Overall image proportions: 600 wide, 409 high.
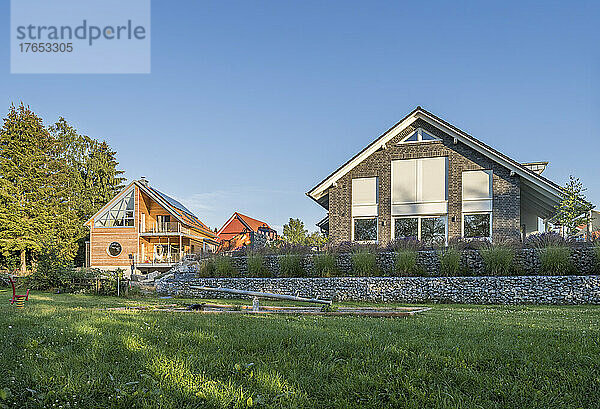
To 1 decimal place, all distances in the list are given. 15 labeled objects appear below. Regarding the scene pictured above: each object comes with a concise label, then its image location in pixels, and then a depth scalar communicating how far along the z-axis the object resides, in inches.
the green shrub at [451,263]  596.1
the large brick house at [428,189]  846.5
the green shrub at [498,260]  578.2
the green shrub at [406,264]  617.0
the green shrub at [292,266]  677.9
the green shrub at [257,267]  692.1
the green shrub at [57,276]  722.8
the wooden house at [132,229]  1438.2
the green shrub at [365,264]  634.8
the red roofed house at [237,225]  2169.0
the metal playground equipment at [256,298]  357.0
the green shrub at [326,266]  657.6
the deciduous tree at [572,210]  781.3
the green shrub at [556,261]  559.8
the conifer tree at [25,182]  1374.3
